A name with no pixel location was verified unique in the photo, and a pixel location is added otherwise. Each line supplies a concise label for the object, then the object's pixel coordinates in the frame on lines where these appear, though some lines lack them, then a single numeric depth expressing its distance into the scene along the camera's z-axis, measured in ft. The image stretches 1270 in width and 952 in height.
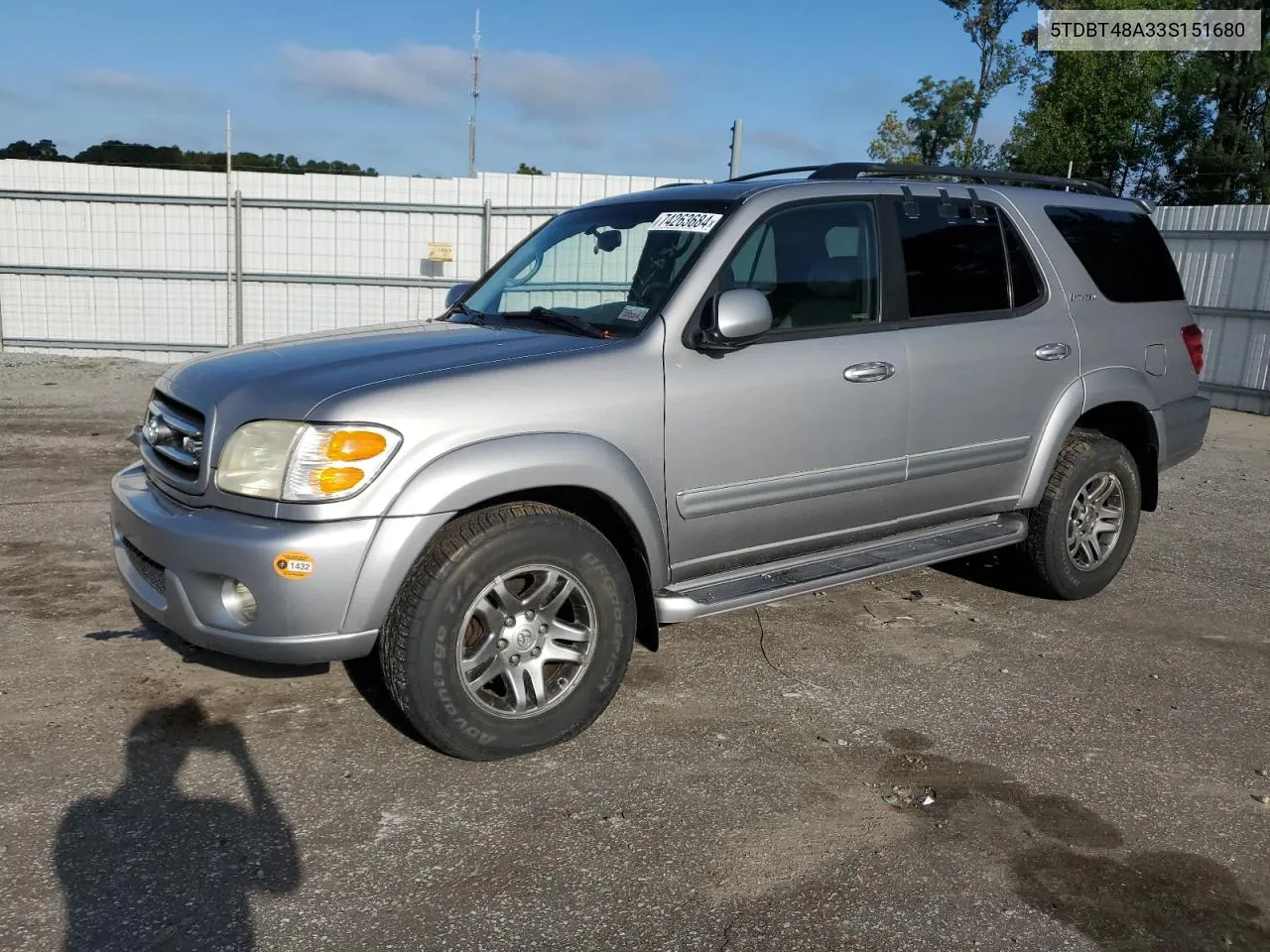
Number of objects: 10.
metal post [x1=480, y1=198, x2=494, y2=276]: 44.90
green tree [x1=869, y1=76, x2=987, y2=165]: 166.81
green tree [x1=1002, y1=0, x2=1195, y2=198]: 137.49
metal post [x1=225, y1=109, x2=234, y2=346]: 45.93
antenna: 106.48
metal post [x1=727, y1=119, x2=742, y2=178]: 36.65
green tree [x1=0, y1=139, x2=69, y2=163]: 106.89
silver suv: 10.48
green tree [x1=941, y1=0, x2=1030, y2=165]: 161.07
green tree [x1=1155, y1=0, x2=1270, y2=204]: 124.06
